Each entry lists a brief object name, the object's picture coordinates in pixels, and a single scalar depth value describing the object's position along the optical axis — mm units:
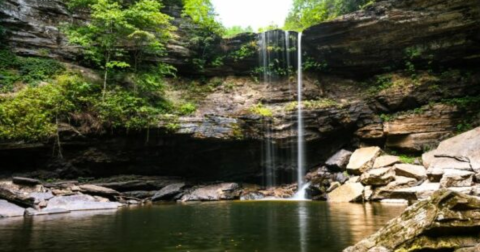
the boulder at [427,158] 19652
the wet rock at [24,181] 17547
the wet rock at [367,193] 18559
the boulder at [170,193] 21302
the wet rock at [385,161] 20469
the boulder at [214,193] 21938
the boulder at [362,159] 21302
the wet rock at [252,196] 22450
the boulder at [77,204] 16108
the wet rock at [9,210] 13780
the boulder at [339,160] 23047
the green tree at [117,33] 22531
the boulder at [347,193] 18630
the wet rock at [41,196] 16169
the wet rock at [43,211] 14444
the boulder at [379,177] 19016
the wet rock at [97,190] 18938
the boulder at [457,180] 15406
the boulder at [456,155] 16969
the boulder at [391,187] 18114
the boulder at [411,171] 18359
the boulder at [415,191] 15621
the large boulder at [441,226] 5316
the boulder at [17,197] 14812
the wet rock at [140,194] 21125
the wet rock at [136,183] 21291
